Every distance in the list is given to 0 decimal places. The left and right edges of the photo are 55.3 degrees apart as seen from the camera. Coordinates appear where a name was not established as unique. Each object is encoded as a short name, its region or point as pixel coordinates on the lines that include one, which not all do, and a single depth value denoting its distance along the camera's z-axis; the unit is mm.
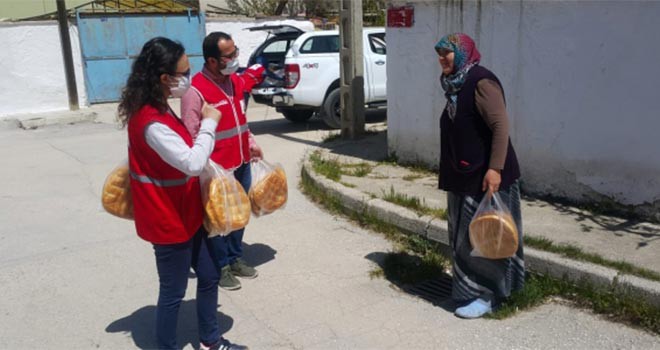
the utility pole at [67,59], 14820
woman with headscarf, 3859
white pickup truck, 11202
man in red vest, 4205
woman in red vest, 3102
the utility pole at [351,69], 9414
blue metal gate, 15703
